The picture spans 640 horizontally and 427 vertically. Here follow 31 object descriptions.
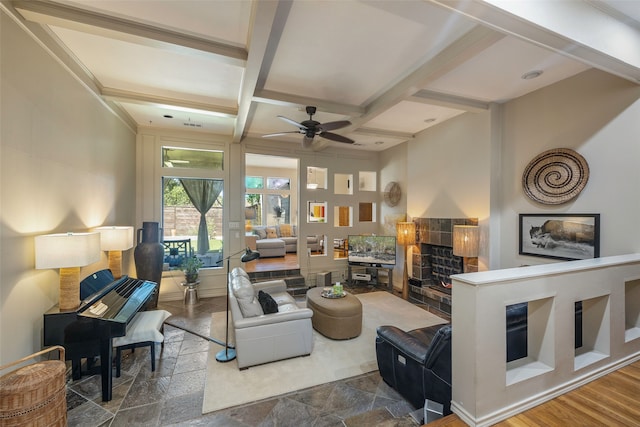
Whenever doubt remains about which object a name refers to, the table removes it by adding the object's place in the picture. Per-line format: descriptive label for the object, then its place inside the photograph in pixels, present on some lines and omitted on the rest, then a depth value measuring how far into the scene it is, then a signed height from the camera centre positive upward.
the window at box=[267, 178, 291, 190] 10.02 +1.14
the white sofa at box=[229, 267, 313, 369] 2.81 -1.33
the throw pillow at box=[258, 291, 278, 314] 3.06 -1.11
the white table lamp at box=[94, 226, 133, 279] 3.17 -0.38
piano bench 2.56 -1.25
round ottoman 3.47 -1.44
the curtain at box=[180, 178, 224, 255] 5.35 +0.34
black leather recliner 1.96 -1.29
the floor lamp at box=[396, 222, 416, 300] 5.17 -0.52
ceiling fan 3.43 +1.16
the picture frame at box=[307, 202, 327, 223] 6.34 +0.02
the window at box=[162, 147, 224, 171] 5.12 +1.10
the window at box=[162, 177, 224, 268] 5.23 -0.14
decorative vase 4.11 -0.73
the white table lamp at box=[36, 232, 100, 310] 2.08 -0.37
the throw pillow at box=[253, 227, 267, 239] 8.88 -0.67
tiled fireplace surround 4.41 -0.91
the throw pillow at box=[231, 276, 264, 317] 2.95 -1.03
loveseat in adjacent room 7.53 -0.87
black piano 2.27 -1.05
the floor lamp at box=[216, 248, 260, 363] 2.96 -1.68
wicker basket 1.53 -1.14
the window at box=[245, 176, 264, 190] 9.76 +1.16
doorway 8.95 +0.50
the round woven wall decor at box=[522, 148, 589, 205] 3.04 +0.47
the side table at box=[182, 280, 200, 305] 4.82 -1.52
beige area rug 2.44 -1.72
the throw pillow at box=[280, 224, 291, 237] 9.48 -0.64
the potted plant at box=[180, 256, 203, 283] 4.84 -1.07
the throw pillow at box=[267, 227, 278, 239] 9.02 -0.73
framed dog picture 2.95 -0.28
